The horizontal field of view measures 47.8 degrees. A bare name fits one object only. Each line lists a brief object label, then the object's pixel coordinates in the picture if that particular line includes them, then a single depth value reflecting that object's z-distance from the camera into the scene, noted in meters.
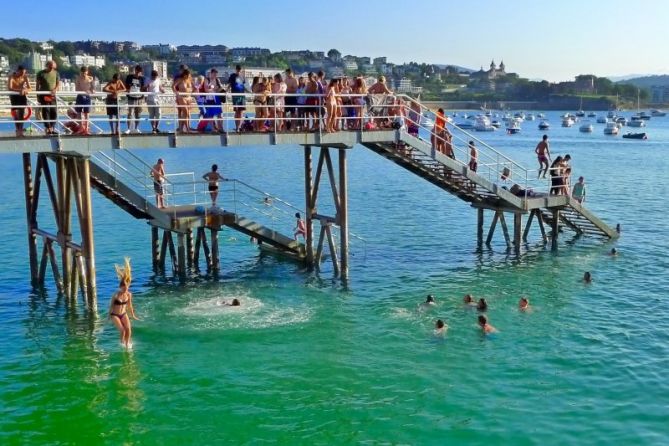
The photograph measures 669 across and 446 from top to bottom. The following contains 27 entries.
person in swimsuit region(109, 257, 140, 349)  19.20
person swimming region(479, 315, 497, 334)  21.33
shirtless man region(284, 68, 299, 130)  25.11
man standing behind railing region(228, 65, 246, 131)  23.23
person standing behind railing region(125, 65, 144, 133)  21.23
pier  21.42
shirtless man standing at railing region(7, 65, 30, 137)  20.41
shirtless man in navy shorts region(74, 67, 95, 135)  20.94
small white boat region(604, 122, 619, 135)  138.25
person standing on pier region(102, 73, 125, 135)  20.91
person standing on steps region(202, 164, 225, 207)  27.80
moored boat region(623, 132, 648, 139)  125.88
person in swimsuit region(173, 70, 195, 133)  22.47
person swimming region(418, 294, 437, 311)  23.83
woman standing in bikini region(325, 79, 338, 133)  24.11
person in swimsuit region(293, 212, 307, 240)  31.23
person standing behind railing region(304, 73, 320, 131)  24.42
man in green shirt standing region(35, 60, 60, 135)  20.30
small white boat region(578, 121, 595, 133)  144.40
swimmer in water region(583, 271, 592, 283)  27.31
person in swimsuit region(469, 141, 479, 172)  28.64
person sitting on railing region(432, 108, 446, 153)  26.67
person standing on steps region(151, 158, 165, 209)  26.36
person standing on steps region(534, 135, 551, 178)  32.22
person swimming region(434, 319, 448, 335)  20.96
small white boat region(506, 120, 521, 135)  145.88
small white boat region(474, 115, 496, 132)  152.12
